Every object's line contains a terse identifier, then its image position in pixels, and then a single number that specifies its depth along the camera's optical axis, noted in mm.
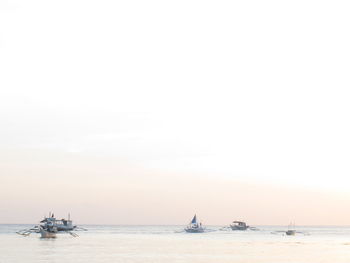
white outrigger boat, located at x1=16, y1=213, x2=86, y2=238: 135500
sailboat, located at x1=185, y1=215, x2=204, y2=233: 198875
